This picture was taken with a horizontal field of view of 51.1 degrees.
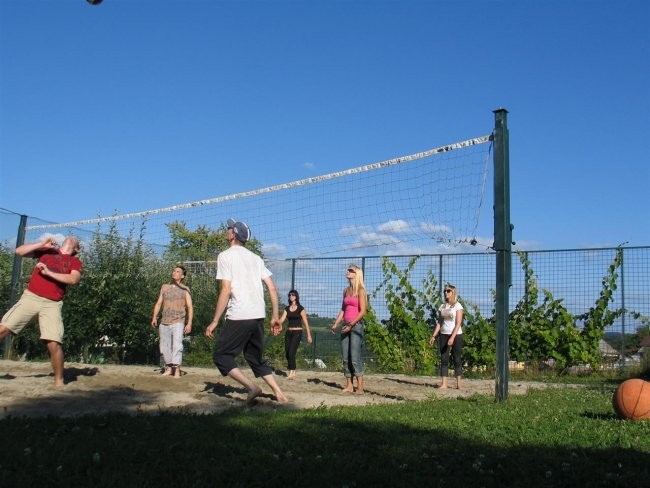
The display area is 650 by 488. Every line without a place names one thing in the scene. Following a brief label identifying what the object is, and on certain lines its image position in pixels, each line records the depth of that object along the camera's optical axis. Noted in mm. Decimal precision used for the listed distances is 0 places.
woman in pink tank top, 9773
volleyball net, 9180
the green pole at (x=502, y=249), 8359
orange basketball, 6617
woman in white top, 11195
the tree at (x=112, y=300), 14031
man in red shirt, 8242
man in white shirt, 7281
